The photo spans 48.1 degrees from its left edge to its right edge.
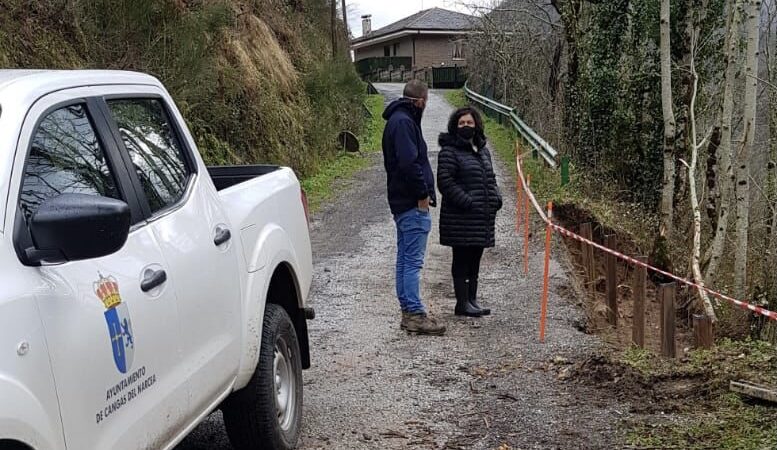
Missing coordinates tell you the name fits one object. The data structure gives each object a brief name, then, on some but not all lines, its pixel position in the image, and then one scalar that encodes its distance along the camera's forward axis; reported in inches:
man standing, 267.1
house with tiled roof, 2566.4
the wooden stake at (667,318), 251.0
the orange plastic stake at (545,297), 273.4
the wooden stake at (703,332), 252.5
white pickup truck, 96.4
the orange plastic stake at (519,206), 477.1
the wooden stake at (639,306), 267.4
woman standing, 292.4
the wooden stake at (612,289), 306.3
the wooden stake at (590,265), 360.6
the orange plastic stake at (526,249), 371.9
